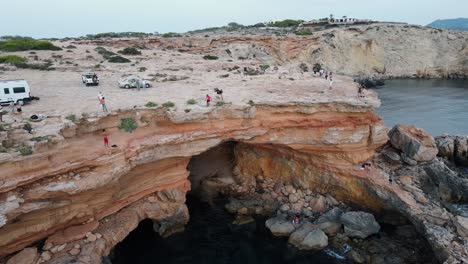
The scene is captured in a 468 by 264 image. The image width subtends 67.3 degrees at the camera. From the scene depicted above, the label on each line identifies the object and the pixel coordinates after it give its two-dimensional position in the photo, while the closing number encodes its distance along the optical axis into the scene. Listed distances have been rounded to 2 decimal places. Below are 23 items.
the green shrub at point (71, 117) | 16.72
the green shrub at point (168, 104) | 19.20
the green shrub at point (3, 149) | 13.92
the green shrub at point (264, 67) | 33.26
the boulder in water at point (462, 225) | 17.88
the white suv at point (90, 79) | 26.37
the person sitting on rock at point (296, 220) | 22.33
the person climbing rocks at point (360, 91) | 22.22
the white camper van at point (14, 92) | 20.31
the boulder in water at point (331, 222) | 21.39
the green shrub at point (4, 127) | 15.32
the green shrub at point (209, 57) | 43.06
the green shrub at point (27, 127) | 15.68
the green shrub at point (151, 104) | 19.06
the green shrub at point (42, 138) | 14.79
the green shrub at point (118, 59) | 37.34
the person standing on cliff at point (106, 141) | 16.81
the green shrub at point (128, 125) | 18.08
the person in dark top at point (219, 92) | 21.66
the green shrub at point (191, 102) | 20.22
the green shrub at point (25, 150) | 14.06
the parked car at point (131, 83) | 24.97
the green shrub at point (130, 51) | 41.92
